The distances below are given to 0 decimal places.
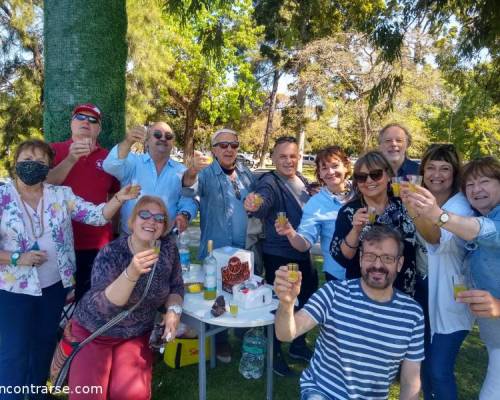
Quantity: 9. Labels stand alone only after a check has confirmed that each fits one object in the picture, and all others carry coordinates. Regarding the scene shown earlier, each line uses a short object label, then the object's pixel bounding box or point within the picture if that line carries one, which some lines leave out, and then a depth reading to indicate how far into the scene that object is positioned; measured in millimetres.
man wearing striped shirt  2146
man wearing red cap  3113
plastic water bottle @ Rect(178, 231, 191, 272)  3697
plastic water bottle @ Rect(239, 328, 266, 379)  3664
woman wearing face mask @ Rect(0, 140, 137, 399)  2570
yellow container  3660
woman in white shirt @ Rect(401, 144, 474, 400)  2406
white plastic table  2668
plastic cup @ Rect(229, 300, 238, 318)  2748
